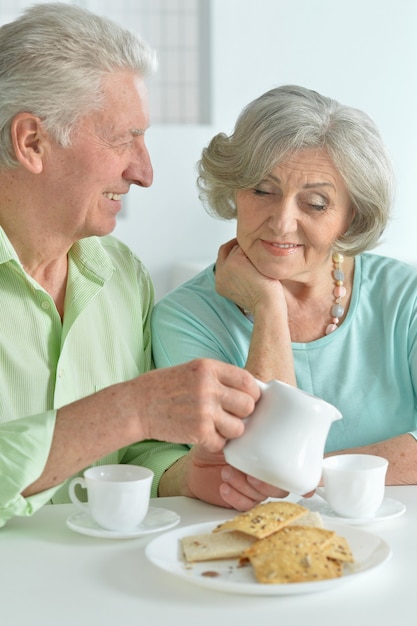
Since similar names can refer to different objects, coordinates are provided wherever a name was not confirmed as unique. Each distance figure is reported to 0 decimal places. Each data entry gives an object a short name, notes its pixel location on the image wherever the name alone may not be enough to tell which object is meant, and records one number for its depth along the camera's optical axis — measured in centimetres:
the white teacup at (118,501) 212
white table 190
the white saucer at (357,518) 219
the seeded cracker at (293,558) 195
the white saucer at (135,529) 212
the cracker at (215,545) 202
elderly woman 268
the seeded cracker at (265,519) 202
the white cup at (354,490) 219
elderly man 244
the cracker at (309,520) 208
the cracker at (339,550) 198
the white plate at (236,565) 192
